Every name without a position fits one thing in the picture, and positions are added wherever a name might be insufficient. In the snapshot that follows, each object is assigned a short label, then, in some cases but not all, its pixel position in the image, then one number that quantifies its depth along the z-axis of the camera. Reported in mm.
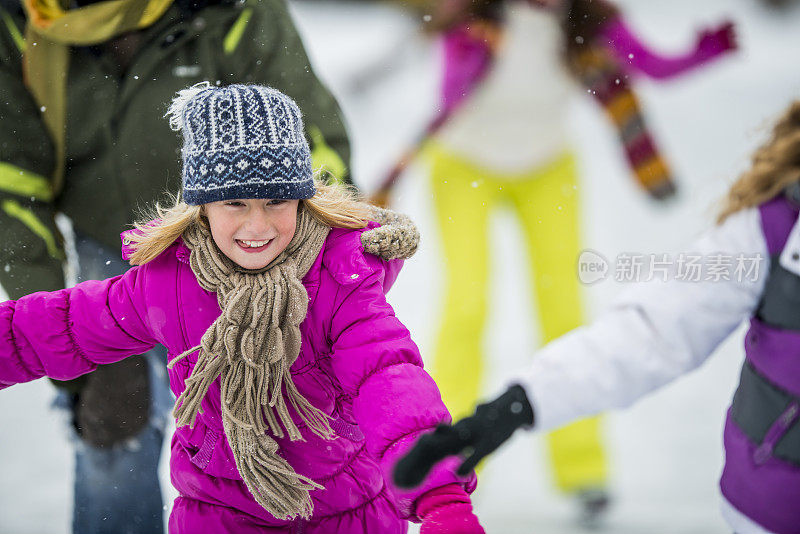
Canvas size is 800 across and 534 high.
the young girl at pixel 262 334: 7341
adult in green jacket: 7925
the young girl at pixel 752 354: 7167
